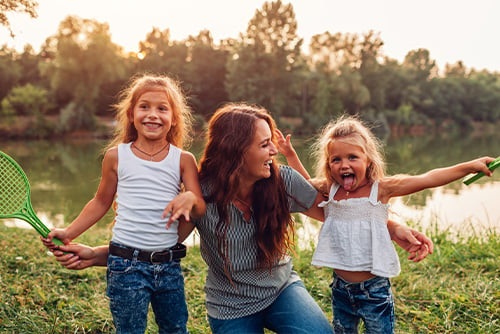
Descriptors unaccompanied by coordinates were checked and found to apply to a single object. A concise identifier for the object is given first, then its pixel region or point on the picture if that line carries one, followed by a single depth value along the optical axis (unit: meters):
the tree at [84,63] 27.27
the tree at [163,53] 36.25
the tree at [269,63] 32.38
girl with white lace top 2.14
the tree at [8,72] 29.36
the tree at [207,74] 34.84
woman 2.20
